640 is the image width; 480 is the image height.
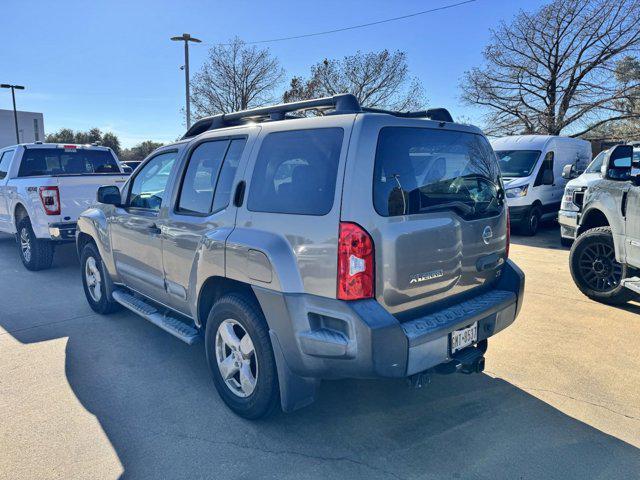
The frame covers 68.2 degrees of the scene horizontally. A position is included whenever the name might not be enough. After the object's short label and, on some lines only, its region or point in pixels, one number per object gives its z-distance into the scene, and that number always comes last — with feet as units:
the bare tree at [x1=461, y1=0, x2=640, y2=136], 71.46
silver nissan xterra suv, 8.22
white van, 35.45
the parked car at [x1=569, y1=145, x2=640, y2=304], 15.57
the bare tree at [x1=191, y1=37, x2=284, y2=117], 82.69
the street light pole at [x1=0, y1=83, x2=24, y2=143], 105.60
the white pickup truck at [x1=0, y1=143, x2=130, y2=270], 22.72
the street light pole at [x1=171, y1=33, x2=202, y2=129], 63.21
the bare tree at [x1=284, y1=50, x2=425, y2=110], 82.48
